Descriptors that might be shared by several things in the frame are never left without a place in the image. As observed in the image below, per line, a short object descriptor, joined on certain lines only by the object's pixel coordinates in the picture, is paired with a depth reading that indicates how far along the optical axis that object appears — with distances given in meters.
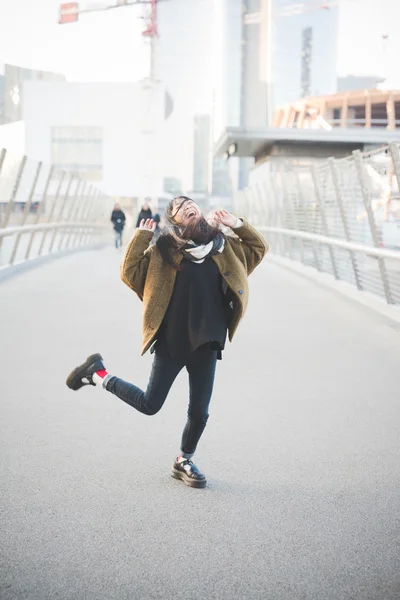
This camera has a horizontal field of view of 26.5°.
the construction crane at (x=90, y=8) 148.88
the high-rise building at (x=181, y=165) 155.75
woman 3.96
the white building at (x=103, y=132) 90.00
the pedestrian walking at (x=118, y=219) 26.34
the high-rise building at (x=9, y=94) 189.38
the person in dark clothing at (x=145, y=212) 21.77
